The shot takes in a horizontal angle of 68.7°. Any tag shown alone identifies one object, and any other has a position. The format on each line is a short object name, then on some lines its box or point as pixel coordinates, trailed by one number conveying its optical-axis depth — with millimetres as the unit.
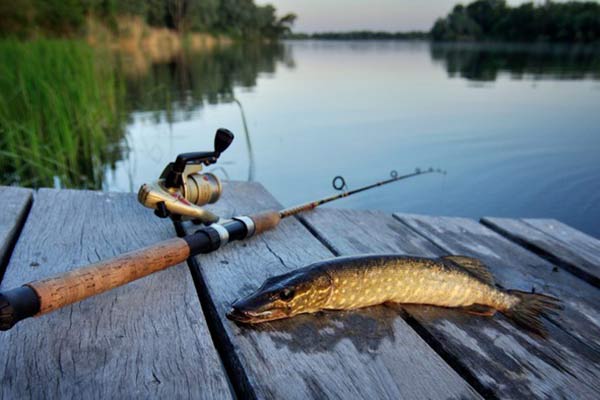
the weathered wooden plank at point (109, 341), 340
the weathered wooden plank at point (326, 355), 363
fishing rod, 363
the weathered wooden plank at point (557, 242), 666
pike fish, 435
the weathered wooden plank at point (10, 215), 536
